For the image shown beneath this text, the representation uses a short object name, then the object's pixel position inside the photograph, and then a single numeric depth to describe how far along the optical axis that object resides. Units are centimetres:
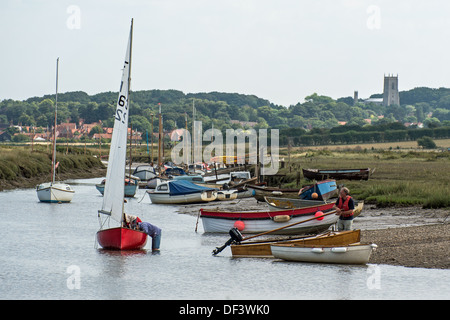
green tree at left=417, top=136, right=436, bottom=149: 13700
